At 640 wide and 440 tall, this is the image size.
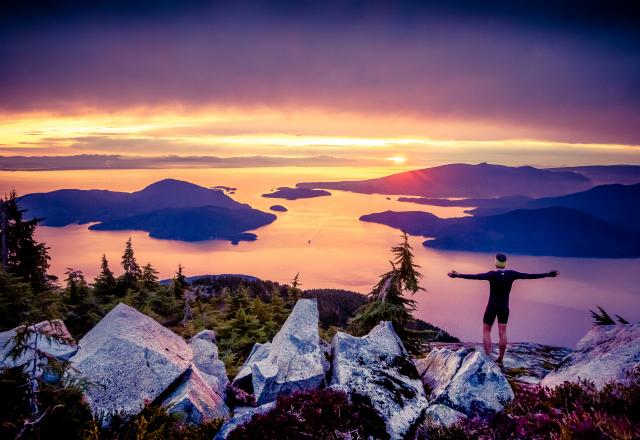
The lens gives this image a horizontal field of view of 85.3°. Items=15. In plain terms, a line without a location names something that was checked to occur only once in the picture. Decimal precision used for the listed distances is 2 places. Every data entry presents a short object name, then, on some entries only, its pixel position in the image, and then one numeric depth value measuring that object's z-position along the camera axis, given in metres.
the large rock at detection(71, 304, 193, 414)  7.52
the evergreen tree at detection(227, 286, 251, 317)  22.02
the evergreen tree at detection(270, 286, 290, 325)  20.57
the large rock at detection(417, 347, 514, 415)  7.46
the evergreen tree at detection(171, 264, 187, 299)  30.62
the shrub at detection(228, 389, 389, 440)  6.07
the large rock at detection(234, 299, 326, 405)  8.47
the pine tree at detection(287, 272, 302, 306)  24.11
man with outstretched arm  10.86
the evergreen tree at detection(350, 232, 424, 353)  12.85
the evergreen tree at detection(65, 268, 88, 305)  21.59
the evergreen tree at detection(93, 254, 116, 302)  27.27
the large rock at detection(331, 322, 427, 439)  7.46
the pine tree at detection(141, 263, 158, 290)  30.45
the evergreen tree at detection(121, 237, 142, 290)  28.69
